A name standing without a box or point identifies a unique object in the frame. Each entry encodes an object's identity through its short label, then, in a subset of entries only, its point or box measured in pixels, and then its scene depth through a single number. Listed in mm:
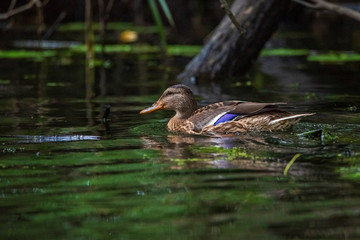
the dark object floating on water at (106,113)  17830
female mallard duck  16422
